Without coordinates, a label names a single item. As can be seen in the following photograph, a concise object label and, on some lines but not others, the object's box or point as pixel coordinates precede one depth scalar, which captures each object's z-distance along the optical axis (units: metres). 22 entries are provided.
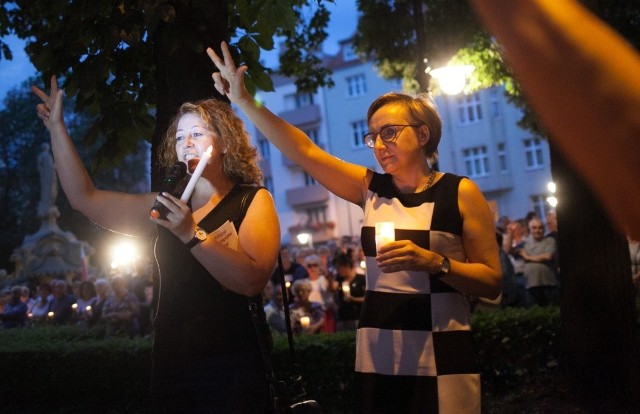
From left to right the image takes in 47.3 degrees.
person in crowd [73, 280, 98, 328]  15.06
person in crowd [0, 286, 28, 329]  14.94
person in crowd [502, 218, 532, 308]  12.16
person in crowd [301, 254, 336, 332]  11.15
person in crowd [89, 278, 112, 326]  13.69
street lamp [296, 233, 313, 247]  35.06
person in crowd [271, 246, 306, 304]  13.44
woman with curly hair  2.79
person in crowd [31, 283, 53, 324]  15.57
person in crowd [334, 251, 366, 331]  10.05
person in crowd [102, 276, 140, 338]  11.59
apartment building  44.91
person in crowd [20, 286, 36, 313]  15.56
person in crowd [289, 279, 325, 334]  10.11
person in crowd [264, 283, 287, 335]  9.64
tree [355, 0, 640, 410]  6.03
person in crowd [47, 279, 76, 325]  14.93
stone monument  26.22
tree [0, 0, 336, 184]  4.65
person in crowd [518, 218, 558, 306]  11.48
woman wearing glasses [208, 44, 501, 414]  3.00
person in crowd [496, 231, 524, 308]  10.70
